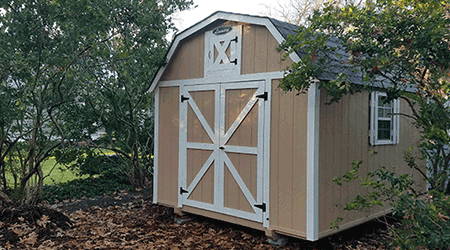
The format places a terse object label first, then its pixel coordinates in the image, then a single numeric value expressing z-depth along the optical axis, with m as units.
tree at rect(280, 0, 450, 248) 3.35
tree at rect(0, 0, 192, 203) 5.69
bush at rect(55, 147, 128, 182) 8.20
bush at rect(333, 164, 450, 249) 3.15
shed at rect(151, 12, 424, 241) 4.78
